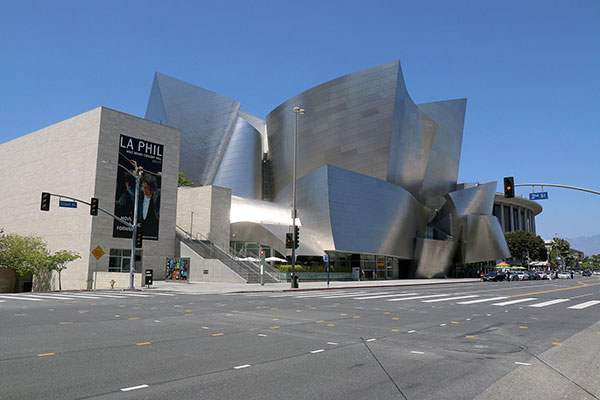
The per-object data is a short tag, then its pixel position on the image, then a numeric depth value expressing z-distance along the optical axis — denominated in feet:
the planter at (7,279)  131.52
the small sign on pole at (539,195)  80.17
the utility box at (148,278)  107.13
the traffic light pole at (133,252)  98.12
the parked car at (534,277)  219.86
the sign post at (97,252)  97.14
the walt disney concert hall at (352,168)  171.12
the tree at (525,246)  343.26
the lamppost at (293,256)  107.34
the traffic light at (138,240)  97.75
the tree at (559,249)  456.61
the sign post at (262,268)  119.18
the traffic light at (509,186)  71.00
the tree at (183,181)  215.31
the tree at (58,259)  118.21
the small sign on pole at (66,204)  97.87
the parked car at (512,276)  189.47
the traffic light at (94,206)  91.45
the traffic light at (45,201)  87.81
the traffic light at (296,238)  107.48
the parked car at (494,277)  183.52
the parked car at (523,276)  203.88
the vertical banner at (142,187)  135.74
